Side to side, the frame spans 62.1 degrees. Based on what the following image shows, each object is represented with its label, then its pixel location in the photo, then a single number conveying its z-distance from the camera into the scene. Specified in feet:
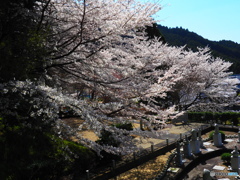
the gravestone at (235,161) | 27.55
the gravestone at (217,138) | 38.29
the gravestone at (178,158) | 28.81
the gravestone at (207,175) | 18.20
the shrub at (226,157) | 30.66
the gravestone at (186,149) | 33.13
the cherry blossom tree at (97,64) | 11.73
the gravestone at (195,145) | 34.47
